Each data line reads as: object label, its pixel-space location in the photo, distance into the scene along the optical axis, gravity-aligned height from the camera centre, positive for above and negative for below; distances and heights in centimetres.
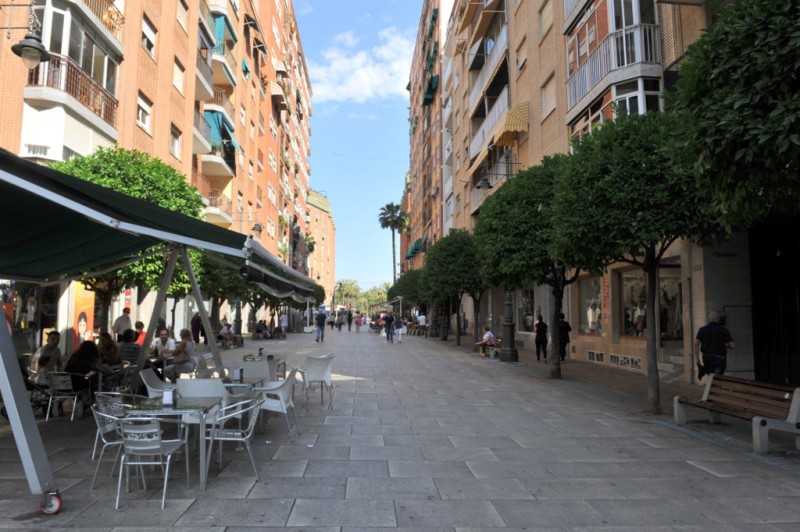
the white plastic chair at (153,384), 683 -93
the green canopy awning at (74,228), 462 +97
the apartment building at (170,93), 1556 +878
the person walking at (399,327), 3120 -76
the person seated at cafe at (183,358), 1074 -89
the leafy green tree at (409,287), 4550 +240
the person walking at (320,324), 2968 -57
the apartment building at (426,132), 5200 +2073
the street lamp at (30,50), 870 +418
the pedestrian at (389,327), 3099 -75
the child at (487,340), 2122 -99
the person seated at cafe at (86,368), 827 -86
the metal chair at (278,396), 673 -105
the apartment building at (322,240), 10138 +1491
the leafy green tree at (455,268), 2602 +221
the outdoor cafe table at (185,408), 494 -92
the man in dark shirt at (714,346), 909 -51
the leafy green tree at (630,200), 846 +182
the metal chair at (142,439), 459 -106
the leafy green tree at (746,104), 500 +207
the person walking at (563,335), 1772 -66
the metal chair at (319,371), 935 -99
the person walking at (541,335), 1917 -72
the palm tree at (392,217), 8772 +1544
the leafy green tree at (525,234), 1383 +206
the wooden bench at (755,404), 629 -113
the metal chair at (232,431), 522 -117
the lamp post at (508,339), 1867 -86
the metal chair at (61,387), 798 -109
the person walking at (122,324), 1395 -29
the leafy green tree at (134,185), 1281 +306
